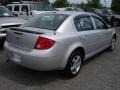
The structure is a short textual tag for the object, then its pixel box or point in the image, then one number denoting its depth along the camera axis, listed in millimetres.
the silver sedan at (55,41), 2407
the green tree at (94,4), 24633
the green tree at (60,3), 22349
